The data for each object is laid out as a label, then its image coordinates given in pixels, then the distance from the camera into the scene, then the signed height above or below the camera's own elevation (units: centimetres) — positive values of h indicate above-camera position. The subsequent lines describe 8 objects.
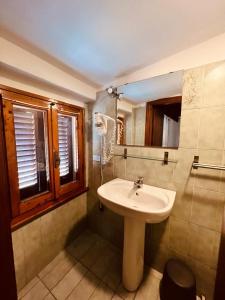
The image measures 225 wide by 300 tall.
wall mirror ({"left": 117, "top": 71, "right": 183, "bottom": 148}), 122 +27
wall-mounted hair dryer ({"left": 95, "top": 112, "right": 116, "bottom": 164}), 152 +6
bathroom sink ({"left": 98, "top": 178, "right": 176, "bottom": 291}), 115 -72
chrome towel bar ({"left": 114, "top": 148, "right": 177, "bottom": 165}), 125 -18
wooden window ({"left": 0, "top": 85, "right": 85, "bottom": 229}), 115 -12
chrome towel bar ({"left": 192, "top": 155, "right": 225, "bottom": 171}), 101 -20
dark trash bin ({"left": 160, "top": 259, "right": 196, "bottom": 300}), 104 -110
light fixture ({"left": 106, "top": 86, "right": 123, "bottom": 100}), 150 +50
